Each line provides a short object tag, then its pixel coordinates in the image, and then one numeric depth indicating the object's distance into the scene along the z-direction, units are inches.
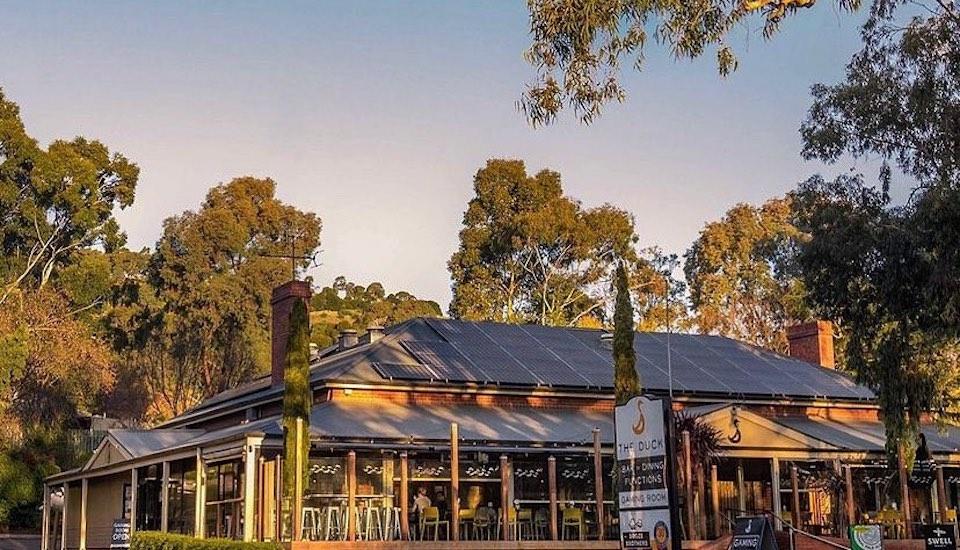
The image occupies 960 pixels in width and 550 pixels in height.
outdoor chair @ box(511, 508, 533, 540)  1020.5
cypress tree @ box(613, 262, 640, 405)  908.6
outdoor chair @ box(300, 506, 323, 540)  949.2
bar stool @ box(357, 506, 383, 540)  975.6
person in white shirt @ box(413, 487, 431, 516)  1010.0
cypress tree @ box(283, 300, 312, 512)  887.1
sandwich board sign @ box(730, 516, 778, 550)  734.5
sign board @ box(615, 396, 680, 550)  614.9
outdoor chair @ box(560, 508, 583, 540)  1016.9
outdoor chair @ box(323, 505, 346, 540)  957.2
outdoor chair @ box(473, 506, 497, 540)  1010.1
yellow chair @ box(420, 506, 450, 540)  989.7
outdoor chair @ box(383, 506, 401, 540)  981.2
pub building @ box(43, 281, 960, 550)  975.6
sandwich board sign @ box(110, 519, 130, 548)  945.5
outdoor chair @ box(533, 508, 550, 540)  1059.3
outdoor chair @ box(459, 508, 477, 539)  1011.9
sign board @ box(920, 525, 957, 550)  913.5
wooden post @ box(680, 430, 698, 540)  943.0
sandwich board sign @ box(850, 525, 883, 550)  799.1
